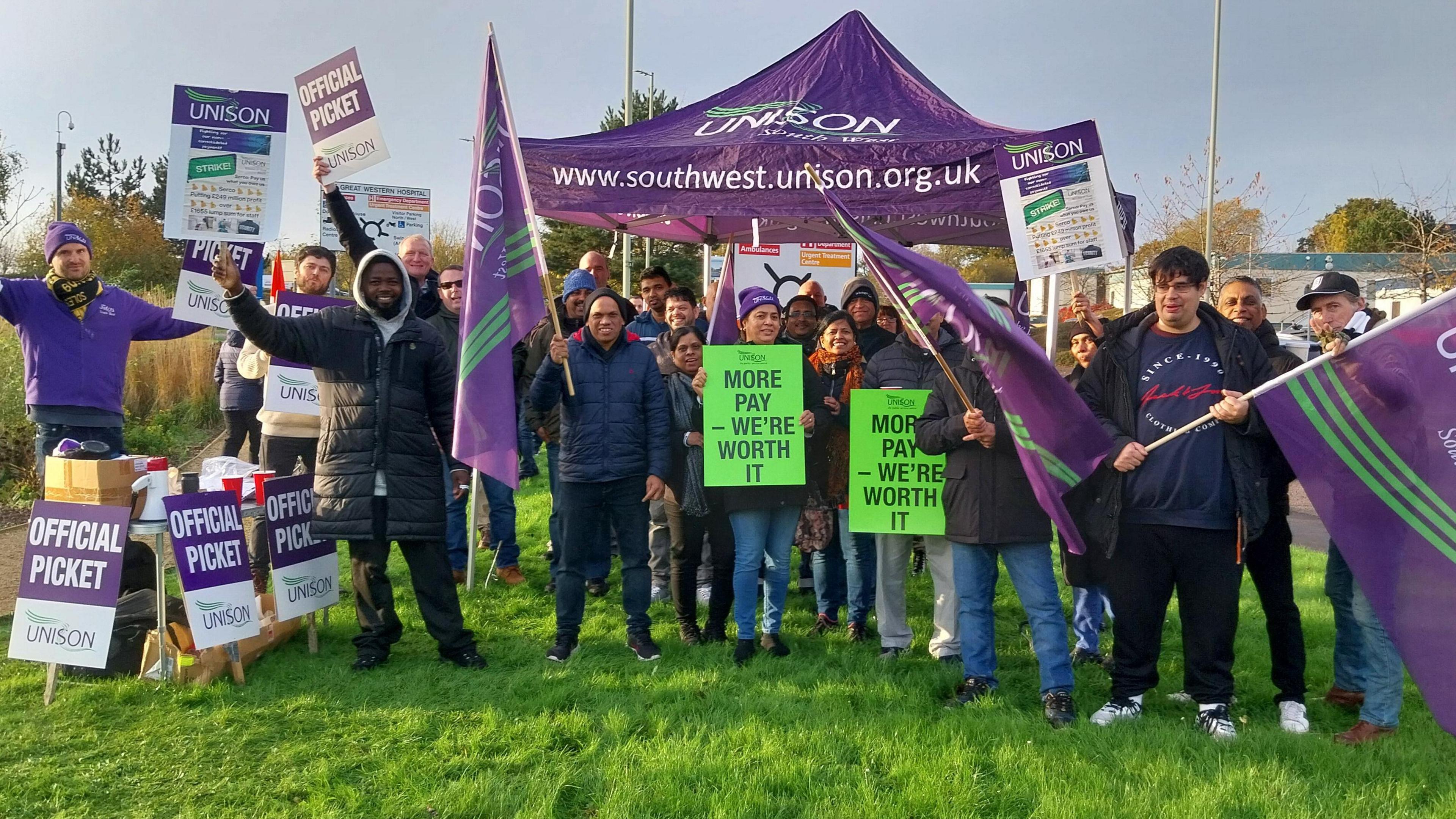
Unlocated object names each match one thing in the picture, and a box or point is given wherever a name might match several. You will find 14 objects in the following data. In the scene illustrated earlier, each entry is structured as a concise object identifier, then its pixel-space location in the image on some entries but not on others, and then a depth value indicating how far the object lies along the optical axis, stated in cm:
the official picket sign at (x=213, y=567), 497
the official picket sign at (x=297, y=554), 547
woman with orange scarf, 594
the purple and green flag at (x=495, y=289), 530
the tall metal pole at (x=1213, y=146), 2391
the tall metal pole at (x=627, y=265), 1486
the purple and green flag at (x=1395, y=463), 380
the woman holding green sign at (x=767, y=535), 555
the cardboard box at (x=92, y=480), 498
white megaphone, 507
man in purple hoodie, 594
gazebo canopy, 621
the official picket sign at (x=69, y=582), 490
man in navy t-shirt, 437
